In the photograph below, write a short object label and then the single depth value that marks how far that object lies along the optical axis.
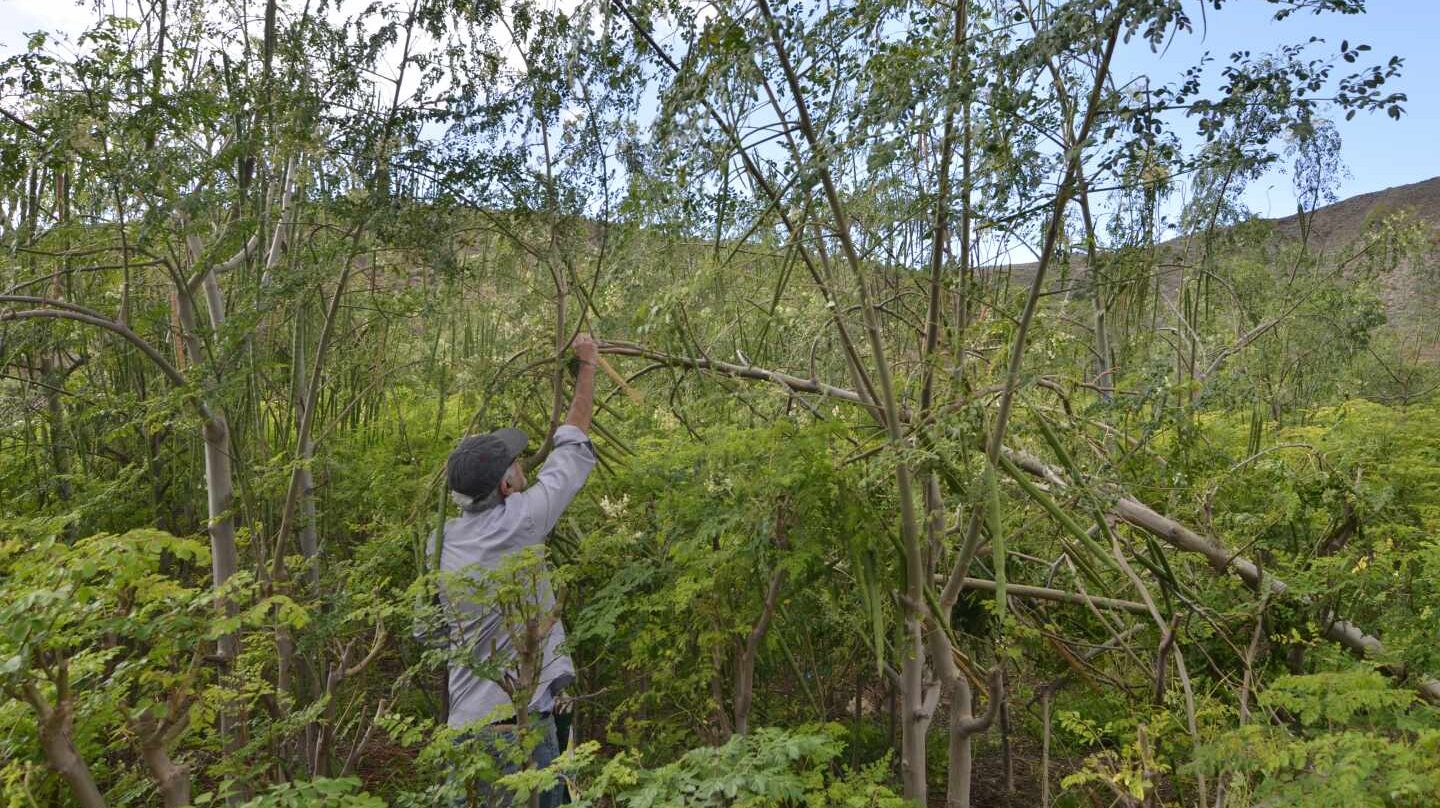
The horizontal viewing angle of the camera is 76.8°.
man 2.63
